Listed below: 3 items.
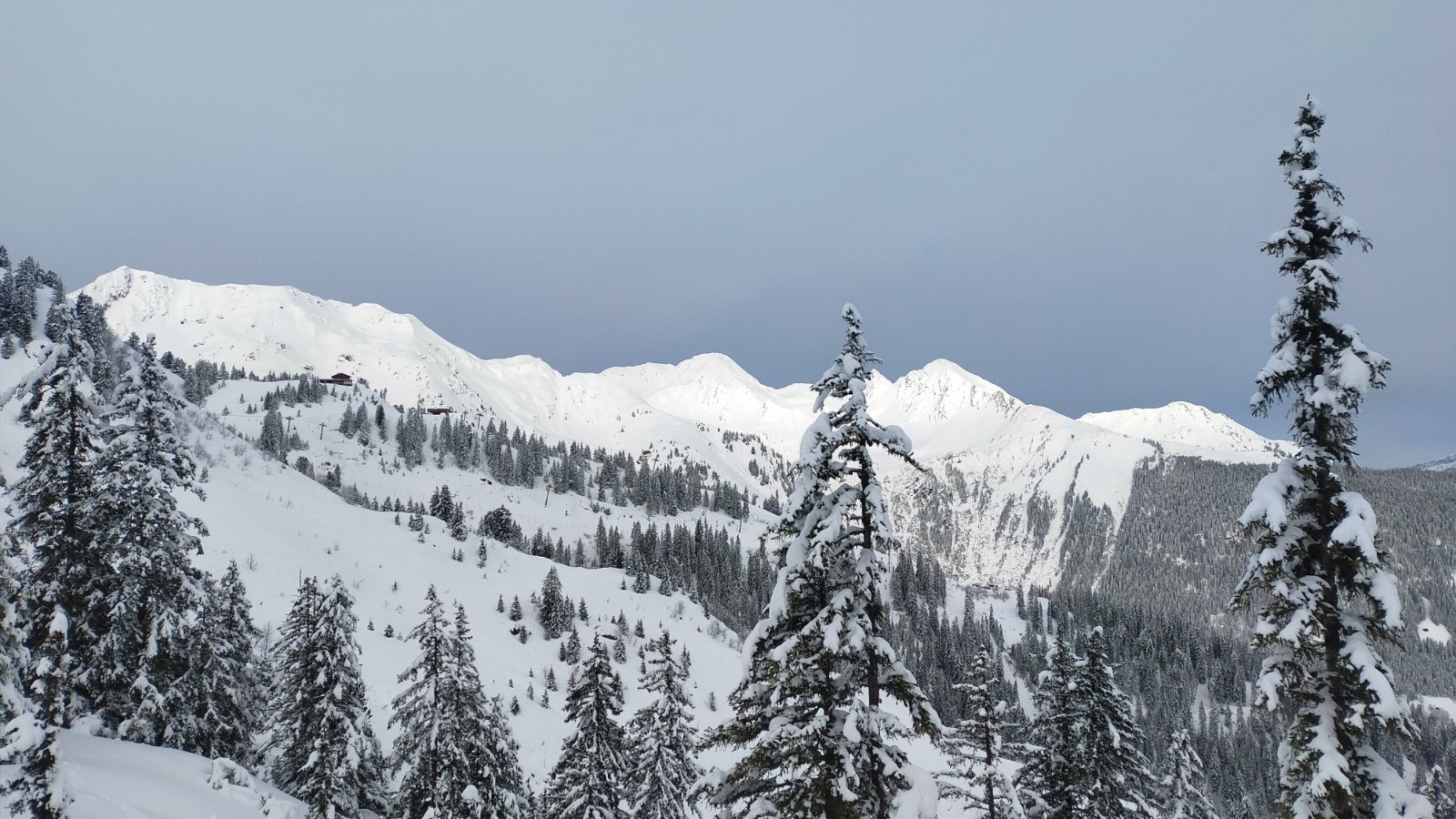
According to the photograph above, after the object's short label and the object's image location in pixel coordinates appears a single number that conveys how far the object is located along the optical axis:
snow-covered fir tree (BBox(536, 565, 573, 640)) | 79.81
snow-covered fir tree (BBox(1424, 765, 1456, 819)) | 42.47
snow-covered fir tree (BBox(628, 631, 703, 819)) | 25.80
